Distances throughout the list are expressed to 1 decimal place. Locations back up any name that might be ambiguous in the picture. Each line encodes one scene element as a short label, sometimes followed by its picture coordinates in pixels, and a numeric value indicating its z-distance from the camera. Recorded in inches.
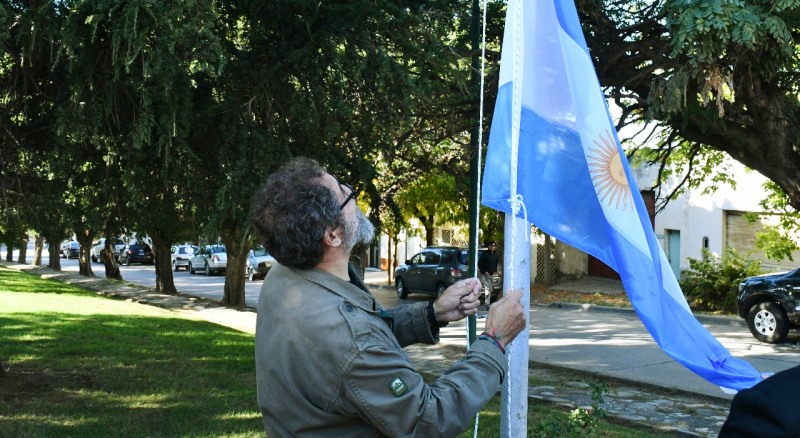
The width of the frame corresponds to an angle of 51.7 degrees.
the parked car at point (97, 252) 2198.6
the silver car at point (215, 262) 1641.2
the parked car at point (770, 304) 593.3
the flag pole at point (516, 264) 150.2
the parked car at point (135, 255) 2120.1
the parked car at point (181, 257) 1861.5
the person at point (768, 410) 56.7
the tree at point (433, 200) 1058.7
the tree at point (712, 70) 289.4
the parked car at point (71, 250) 2581.2
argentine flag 147.4
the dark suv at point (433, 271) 1015.6
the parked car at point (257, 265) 1446.9
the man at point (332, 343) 96.0
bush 831.7
